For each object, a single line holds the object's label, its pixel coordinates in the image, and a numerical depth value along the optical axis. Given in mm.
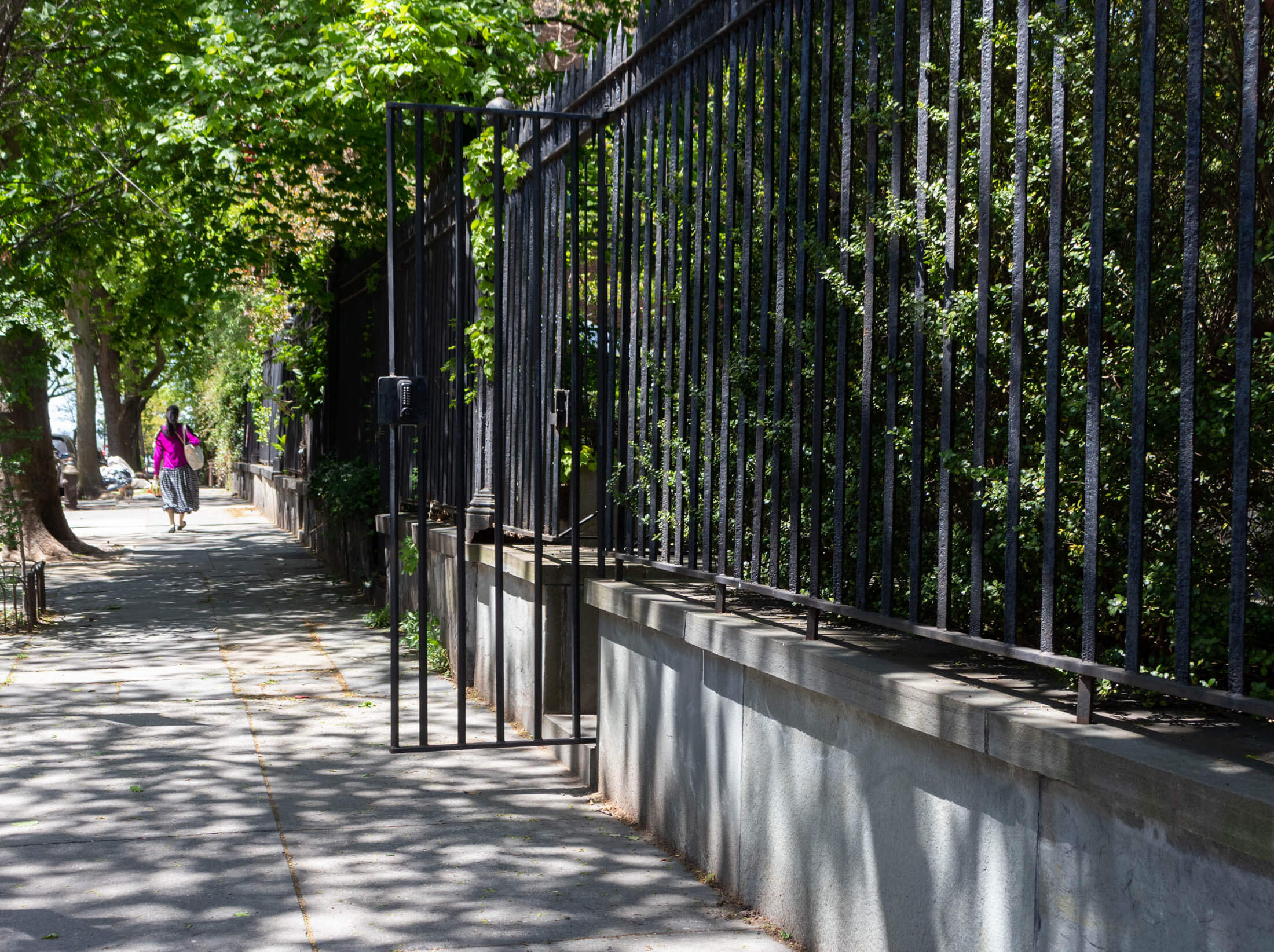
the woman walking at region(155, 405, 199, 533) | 22047
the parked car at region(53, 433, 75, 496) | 36094
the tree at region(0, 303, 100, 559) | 11375
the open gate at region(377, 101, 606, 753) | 5641
